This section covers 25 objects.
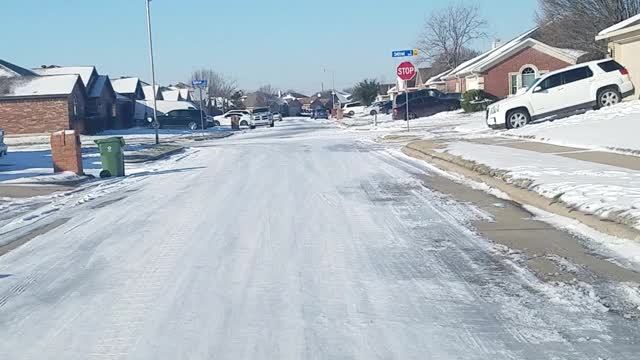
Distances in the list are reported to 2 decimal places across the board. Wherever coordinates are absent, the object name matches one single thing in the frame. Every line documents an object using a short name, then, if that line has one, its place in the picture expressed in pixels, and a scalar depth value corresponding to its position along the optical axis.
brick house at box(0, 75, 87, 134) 56.16
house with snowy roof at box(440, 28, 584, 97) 51.91
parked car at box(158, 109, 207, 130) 67.00
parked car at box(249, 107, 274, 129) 71.40
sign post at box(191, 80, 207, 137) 55.74
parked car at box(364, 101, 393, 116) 69.24
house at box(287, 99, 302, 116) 151.88
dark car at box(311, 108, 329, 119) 98.50
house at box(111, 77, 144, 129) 72.54
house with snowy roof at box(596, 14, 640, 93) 29.55
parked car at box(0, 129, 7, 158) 29.31
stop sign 36.34
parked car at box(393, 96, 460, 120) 53.56
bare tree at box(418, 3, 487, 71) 97.75
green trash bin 22.02
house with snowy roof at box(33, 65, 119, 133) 63.25
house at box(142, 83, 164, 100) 100.09
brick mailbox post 21.89
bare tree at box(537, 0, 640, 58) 44.62
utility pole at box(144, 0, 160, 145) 42.68
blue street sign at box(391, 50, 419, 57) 35.33
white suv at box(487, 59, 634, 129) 27.89
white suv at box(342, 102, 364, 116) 93.04
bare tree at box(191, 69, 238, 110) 143.27
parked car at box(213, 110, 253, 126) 70.73
